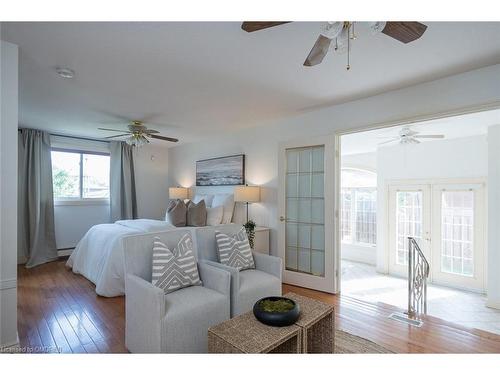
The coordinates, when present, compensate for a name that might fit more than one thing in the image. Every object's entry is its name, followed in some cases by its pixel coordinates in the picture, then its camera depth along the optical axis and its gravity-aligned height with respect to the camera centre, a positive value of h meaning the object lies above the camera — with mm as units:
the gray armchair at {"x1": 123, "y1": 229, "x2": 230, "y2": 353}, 1725 -864
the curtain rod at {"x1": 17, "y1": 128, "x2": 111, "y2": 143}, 4941 +982
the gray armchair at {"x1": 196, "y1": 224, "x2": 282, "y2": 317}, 2188 -846
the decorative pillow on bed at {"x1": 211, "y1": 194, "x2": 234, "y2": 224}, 4426 -299
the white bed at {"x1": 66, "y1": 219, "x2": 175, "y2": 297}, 3146 -939
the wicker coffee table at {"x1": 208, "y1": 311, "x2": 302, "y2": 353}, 1353 -827
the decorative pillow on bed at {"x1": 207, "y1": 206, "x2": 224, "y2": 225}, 4324 -469
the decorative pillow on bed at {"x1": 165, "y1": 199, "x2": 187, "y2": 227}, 4215 -450
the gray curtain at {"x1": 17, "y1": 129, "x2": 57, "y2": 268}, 4488 -240
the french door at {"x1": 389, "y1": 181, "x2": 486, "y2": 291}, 4535 -766
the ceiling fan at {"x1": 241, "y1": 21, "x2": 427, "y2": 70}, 1309 +838
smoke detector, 2322 +1047
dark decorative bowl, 1537 -762
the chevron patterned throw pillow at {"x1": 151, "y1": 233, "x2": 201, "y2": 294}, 2005 -647
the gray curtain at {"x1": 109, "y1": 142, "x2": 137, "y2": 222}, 5453 +81
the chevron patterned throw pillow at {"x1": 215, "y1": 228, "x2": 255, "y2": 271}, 2547 -648
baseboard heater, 4977 -1267
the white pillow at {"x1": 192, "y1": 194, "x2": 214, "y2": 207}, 4797 -211
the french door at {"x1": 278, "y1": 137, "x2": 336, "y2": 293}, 3359 -353
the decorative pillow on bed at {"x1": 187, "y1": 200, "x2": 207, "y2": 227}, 4262 -465
